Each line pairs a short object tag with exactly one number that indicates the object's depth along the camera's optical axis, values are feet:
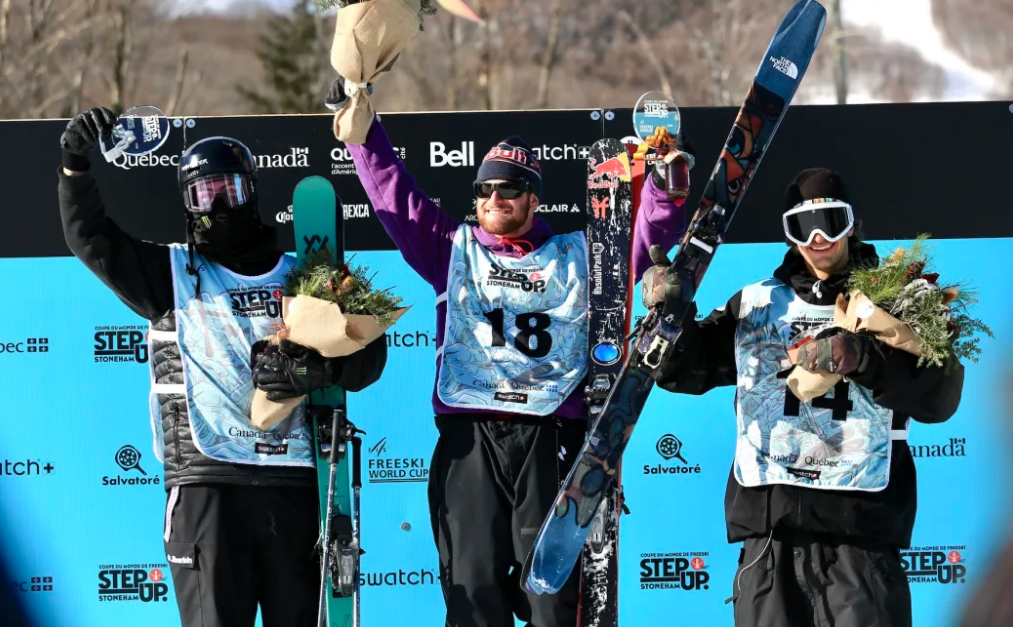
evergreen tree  166.30
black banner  34.63
